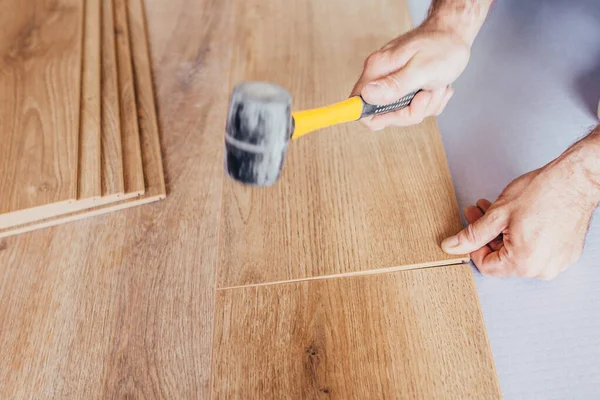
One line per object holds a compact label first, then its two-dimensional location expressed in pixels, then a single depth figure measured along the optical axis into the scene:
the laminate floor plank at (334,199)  0.66
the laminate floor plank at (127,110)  0.72
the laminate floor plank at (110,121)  0.71
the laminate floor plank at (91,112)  0.70
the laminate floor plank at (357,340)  0.61
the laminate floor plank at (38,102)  0.70
